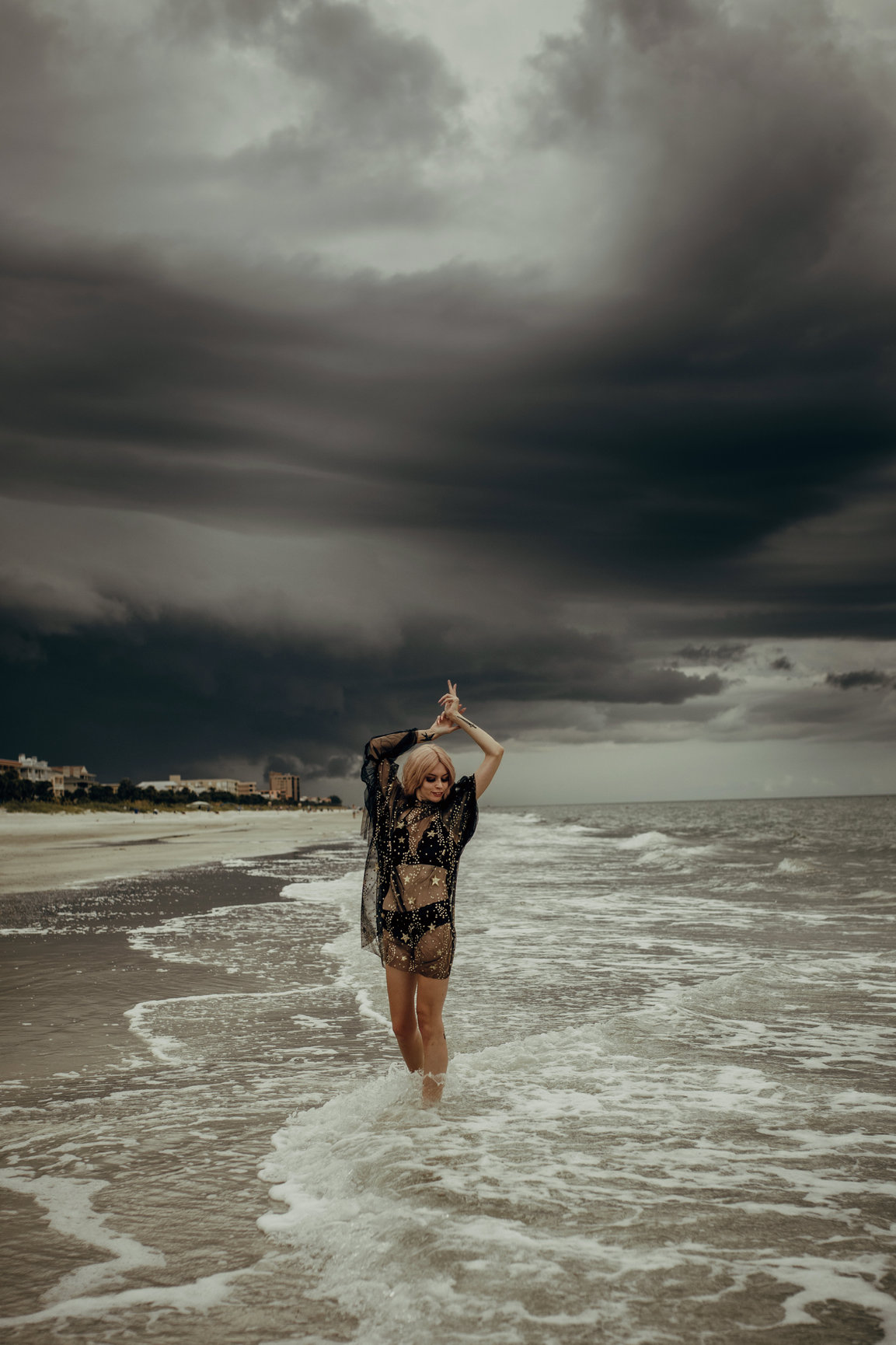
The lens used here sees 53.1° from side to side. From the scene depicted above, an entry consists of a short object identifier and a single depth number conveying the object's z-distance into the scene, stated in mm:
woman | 5402
